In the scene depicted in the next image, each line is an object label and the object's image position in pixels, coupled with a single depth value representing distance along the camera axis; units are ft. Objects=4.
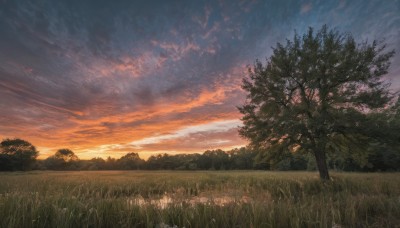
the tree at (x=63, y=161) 325.01
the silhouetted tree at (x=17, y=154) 261.24
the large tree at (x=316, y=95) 54.24
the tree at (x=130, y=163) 350.02
